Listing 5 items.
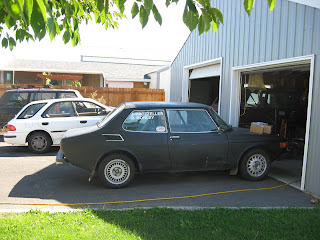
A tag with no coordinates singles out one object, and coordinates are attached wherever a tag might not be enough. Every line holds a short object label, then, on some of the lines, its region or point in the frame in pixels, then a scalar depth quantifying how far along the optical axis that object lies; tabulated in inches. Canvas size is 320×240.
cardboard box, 263.6
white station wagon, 354.6
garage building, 229.3
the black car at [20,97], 442.3
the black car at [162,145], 228.4
